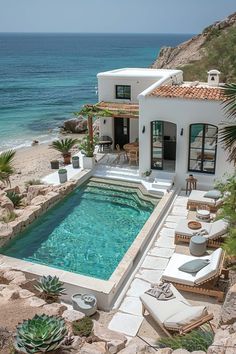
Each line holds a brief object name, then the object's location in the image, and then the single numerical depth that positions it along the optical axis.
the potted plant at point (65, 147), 22.56
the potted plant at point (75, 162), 21.45
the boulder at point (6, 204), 15.96
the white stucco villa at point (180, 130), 17.81
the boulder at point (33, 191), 18.33
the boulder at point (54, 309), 9.55
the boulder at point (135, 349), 7.99
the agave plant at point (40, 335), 7.50
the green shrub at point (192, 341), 8.01
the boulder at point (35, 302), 9.80
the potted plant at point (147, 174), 19.47
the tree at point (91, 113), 20.67
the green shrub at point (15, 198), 17.33
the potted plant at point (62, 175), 19.53
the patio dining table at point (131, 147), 20.95
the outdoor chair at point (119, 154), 21.89
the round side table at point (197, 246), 12.84
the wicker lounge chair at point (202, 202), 16.25
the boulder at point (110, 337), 8.57
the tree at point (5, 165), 16.03
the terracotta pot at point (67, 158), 22.75
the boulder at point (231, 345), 6.42
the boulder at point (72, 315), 9.59
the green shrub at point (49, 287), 10.74
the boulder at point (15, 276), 11.20
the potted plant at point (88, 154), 21.00
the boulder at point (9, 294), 9.98
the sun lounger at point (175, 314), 9.21
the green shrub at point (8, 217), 15.20
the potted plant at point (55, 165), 22.44
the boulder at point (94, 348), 7.84
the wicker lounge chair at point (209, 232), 13.46
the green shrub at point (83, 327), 9.01
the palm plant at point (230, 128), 10.38
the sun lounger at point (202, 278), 10.97
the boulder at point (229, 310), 8.20
